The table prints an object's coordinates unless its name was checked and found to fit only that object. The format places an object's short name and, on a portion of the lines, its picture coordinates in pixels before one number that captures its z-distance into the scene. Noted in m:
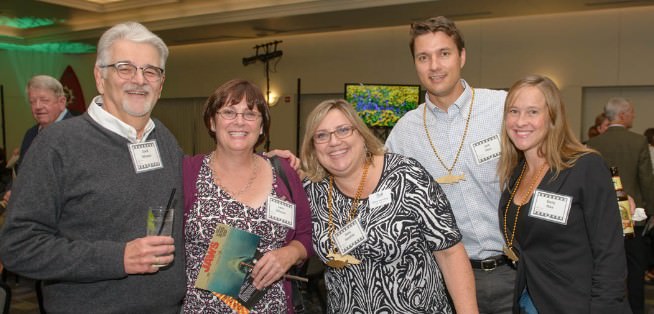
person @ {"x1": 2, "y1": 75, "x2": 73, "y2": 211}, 4.00
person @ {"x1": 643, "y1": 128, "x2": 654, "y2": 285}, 5.28
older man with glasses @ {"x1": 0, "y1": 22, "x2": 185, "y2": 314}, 1.48
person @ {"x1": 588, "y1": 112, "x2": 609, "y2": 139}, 5.31
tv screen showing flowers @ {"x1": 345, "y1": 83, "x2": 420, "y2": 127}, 9.32
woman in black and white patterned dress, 1.80
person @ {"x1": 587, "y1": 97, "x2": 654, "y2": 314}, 4.45
